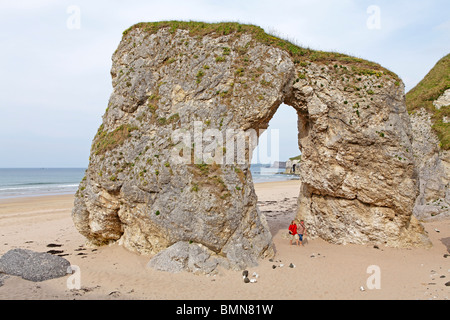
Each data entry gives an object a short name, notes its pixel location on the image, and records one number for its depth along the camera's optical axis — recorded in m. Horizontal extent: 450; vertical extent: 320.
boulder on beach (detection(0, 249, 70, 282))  11.75
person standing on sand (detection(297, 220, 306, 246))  16.36
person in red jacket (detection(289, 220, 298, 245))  16.50
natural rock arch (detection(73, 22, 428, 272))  13.41
